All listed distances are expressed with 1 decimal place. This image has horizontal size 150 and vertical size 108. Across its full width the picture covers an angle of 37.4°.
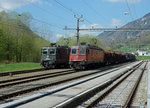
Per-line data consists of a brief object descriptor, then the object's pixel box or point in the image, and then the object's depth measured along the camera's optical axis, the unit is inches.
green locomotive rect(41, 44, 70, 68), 1124.5
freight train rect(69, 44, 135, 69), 1053.2
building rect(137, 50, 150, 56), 6485.2
